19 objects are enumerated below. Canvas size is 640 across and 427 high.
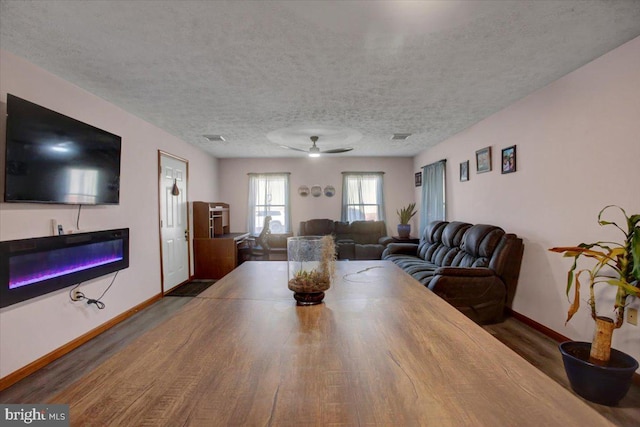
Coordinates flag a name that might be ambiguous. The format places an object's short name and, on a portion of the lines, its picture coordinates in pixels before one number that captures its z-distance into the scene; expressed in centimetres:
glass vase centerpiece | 138
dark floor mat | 423
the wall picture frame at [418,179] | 594
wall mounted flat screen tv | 199
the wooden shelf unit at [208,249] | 505
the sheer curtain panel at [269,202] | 632
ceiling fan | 325
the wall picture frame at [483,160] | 361
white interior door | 413
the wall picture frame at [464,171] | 413
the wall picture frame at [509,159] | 317
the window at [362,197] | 634
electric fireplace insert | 200
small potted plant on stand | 567
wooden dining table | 63
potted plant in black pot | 174
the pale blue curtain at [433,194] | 483
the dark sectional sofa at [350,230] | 606
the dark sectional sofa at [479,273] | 283
